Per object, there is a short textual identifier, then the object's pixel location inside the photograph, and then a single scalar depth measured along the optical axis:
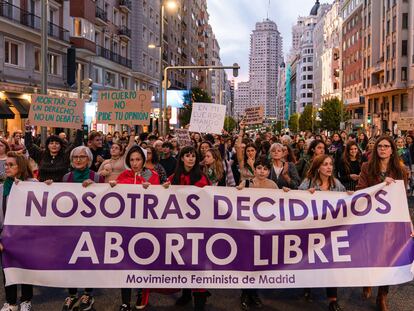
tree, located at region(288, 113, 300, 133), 122.88
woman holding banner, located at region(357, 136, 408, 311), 5.92
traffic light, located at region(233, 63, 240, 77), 27.10
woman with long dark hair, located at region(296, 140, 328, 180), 8.99
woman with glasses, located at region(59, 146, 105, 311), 5.47
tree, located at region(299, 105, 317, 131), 93.61
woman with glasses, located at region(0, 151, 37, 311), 5.27
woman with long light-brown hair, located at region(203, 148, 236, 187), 7.37
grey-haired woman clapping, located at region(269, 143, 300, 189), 7.12
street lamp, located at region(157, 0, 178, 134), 24.64
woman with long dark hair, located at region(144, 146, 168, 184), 7.47
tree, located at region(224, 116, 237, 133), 96.75
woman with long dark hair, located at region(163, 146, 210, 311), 5.87
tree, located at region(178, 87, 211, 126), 49.59
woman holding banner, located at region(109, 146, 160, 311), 5.65
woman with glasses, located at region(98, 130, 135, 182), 6.80
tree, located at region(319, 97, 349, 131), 72.25
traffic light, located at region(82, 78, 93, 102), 17.77
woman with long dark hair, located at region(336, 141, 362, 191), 8.71
